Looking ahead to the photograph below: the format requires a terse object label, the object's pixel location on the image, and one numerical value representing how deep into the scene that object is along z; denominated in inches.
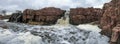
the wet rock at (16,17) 623.1
